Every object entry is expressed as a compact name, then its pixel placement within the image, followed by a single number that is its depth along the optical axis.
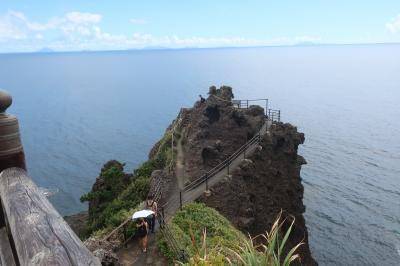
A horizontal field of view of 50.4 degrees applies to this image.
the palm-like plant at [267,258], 6.35
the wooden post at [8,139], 4.30
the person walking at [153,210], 20.18
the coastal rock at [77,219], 50.47
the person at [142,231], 18.98
